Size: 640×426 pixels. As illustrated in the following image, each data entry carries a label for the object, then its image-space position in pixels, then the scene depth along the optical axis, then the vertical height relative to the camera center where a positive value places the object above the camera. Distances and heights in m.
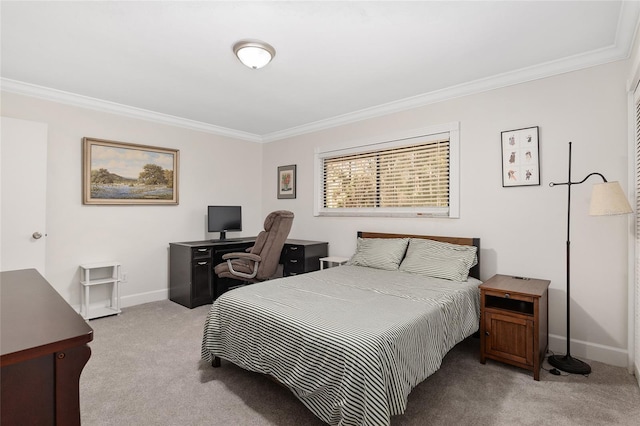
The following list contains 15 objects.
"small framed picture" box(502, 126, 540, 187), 3.04 +0.54
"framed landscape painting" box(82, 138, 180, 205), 3.96 +0.50
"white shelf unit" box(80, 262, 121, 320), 3.76 -0.82
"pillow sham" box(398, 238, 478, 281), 3.10 -0.45
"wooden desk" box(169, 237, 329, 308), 4.26 -0.70
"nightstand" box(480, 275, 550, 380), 2.46 -0.85
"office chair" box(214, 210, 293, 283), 3.91 -0.51
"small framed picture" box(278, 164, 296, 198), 5.30 +0.52
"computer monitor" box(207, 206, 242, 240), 4.85 -0.10
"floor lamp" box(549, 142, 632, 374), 2.32 +0.05
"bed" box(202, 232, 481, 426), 1.67 -0.71
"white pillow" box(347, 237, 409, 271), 3.58 -0.45
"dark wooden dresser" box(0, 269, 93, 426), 0.83 -0.42
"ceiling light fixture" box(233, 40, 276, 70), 2.57 +1.29
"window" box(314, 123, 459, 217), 3.70 +0.48
